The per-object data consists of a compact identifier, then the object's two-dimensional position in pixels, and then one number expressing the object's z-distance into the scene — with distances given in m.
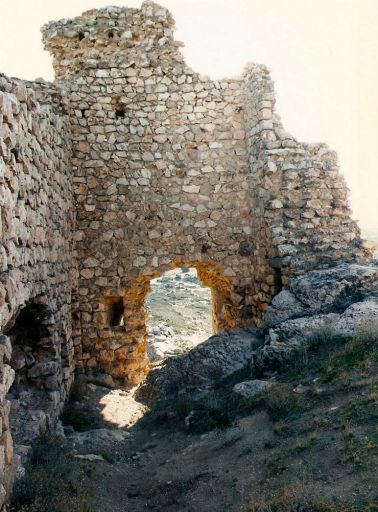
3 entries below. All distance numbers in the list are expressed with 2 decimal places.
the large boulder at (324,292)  6.43
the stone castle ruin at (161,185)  7.96
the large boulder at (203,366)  6.87
